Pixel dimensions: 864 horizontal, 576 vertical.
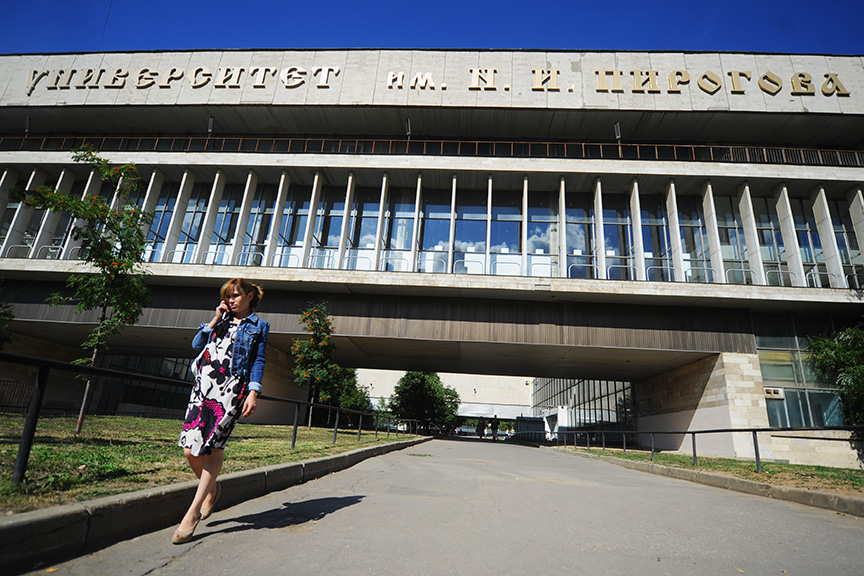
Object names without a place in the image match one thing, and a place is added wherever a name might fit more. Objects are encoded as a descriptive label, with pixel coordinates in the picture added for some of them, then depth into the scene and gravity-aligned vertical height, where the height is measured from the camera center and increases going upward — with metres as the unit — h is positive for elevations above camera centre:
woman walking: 3.20 +0.20
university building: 18.45 +10.47
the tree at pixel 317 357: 17.92 +2.35
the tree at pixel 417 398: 42.06 +2.61
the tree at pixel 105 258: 10.61 +3.34
